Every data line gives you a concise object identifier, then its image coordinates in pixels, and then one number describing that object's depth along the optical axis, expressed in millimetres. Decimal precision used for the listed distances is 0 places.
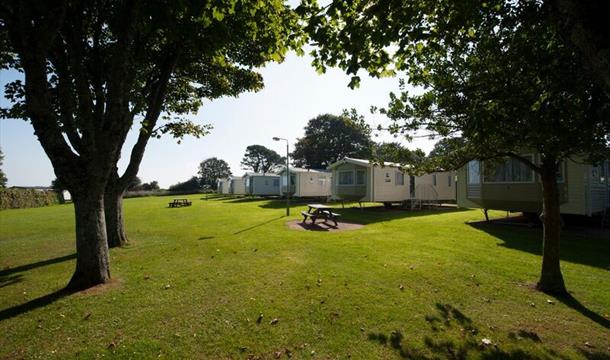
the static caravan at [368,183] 23422
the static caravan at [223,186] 53500
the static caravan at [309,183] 34500
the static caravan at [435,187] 25812
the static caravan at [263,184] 41219
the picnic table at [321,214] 14665
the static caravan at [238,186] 48022
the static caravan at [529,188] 12117
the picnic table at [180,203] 27828
